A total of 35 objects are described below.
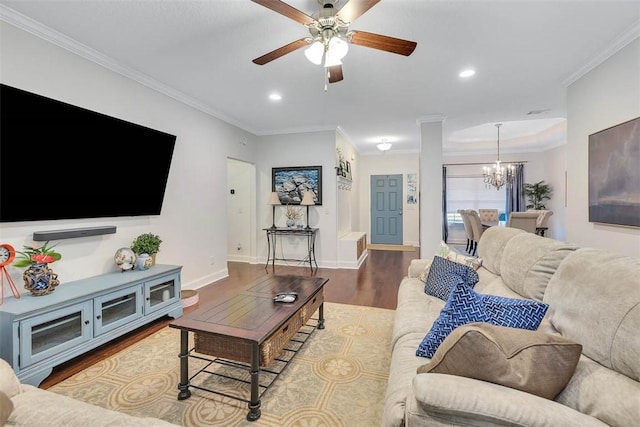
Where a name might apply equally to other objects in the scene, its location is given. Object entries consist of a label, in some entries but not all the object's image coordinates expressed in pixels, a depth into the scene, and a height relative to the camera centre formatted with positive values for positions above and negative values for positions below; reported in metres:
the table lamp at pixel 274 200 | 5.33 +0.17
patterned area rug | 1.67 -1.19
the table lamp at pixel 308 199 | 5.18 +0.18
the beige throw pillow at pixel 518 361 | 0.98 -0.52
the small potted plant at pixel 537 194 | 7.30 +0.37
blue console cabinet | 1.88 -0.83
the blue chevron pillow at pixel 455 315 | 1.36 -0.51
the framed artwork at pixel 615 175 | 2.44 +0.30
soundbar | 2.33 -0.20
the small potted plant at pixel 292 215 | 5.57 -0.11
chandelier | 6.86 +0.83
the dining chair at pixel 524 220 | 5.44 -0.23
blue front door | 8.04 -0.01
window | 8.01 +0.30
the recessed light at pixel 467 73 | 3.16 +1.50
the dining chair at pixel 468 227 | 6.36 -0.41
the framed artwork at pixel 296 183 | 5.43 +0.51
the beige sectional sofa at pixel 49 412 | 1.00 -0.74
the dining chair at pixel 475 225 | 5.83 -0.34
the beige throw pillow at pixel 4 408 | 0.93 -0.66
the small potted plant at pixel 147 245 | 3.06 -0.38
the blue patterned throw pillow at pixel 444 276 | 2.31 -0.56
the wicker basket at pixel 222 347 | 1.76 -0.86
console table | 5.39 -0.58
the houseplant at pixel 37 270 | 2.15 -0.45
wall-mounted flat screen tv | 2.18 +0.44
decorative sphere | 2.88 -0.49
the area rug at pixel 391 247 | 7.56 -1.04
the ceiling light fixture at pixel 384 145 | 6.41 +1.43
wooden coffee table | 1.69 -0.72
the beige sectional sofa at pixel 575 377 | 0.88 -0.58
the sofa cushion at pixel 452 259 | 2.62 -0.47
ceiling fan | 1.78 +1.20
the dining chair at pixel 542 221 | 5.94 -0.27
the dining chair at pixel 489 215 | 7.14 -0.16
